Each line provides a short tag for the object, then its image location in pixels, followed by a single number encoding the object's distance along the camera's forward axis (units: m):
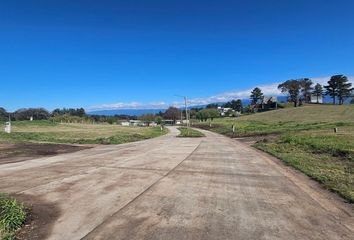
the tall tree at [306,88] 149.00
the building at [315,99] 155.50
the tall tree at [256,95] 182.00
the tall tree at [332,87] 136.75
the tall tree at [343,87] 134.75
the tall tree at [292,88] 148.50
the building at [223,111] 179.00
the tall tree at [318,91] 154.91
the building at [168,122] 163.45
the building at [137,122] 161.12
